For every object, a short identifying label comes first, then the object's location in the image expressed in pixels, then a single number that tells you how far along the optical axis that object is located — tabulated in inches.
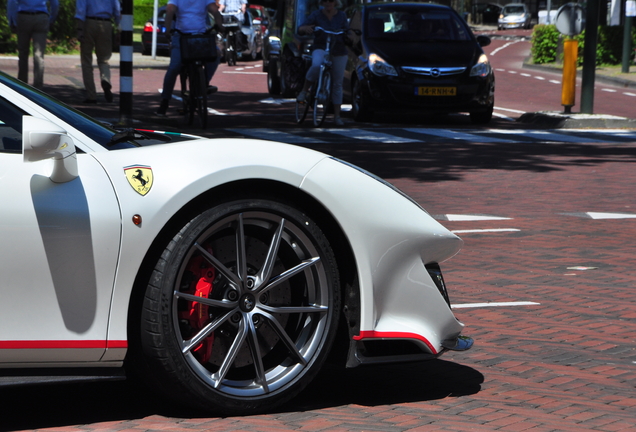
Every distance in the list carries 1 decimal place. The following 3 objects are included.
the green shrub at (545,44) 1437.0
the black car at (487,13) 3469.5
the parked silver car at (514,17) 3068.4
